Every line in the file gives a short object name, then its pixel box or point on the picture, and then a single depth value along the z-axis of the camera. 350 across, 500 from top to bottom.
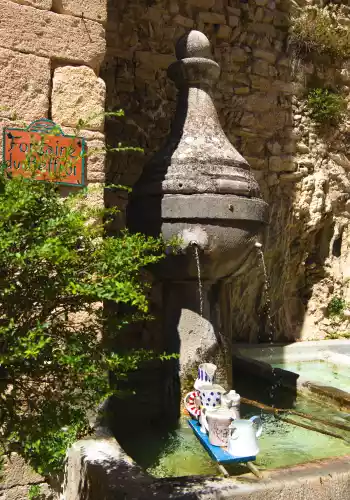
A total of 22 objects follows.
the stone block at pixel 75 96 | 2.28
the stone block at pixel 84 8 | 2.29
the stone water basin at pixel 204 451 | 2.15
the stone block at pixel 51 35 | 2.18
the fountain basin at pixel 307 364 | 3.22
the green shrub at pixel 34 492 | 1.94
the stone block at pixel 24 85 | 2.16
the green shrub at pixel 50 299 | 1.20
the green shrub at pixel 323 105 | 5.31
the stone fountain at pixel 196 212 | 2.67
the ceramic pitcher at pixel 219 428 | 2.14
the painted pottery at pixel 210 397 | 2.36
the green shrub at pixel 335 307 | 5.48
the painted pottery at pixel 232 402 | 2.32
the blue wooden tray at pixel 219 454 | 1.97
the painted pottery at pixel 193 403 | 2.51
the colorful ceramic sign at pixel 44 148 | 2.11
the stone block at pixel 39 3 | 2.21
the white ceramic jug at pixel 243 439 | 2.00
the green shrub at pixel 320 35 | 5.28
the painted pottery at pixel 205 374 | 2.55
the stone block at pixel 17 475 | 2.06
